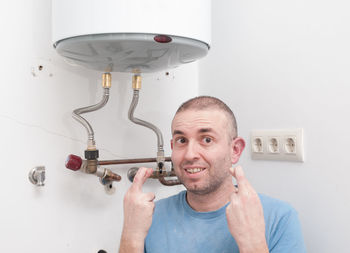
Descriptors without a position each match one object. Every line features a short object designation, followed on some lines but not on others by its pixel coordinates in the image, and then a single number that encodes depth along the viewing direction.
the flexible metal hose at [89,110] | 1.21
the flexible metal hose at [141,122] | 1.29
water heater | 0.95
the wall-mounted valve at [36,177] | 1.19
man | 0.95
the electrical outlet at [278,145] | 1.15
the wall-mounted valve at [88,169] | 1.17
